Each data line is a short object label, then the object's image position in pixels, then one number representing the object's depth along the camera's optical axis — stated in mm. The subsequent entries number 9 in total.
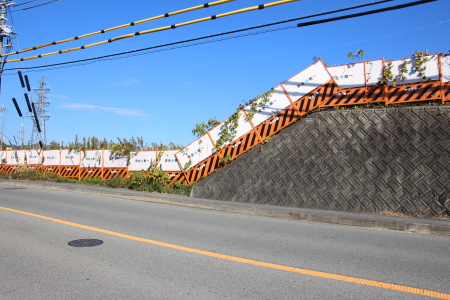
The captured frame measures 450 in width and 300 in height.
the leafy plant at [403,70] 12442
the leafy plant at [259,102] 14500
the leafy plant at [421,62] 12078
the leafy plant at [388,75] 12602
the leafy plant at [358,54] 13480
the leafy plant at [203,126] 15578
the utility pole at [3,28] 23000
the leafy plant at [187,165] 15039
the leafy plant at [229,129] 14656
